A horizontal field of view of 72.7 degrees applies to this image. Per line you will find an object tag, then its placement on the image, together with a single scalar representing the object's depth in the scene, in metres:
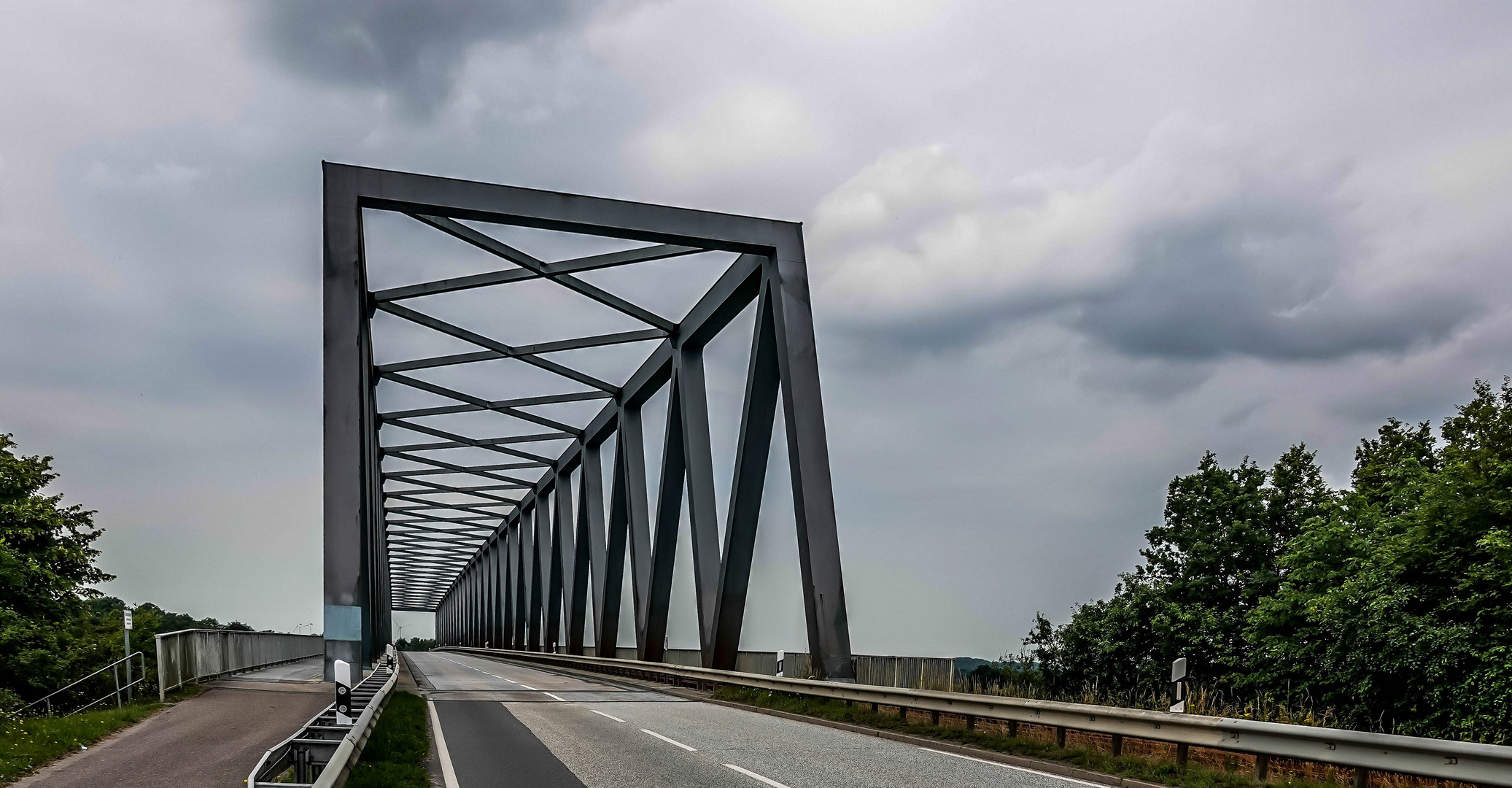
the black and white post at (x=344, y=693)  7.71
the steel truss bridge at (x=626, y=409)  18.73
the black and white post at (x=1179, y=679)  9.68
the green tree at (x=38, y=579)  21.00
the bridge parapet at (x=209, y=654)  17.45
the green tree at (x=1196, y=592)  25.84
